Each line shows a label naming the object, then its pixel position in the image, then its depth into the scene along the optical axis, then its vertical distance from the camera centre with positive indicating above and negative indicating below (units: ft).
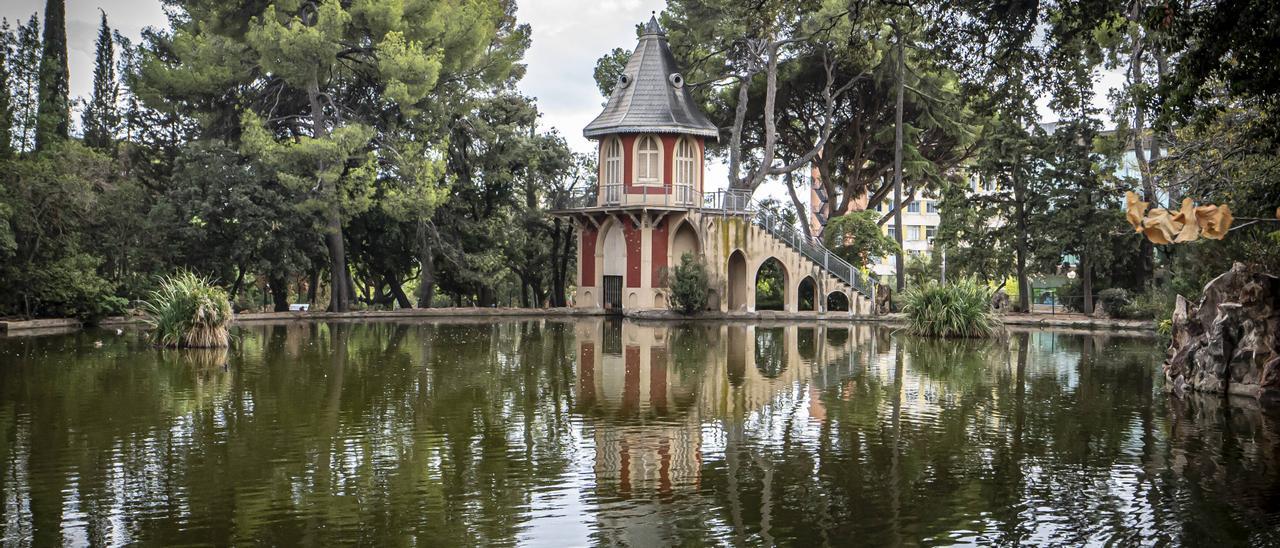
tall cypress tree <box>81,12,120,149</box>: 143.84 +28.11
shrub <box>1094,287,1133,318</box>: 115.55 +0.79
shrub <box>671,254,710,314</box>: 127.85 +2.86
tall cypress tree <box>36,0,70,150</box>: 125.08 +27.60
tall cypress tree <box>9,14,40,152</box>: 122.62 +25.07
